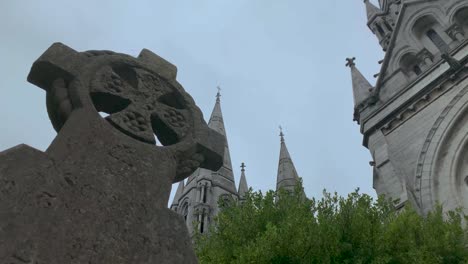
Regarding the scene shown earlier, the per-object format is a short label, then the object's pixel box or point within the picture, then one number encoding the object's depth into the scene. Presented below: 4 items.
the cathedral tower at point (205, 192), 29.27
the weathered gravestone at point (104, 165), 2.59
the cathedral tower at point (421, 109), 17.61
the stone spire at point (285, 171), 32.00
